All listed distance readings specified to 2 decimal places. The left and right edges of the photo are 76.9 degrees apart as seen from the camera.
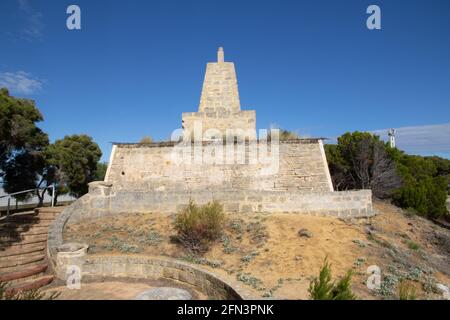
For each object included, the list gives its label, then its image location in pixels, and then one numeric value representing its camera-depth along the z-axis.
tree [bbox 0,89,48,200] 11.46
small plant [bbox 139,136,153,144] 15.58
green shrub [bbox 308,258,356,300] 4.97
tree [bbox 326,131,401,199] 18.16
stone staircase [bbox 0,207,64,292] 8.60
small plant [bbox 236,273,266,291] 7.35
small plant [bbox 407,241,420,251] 10.23
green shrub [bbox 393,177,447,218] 18.14
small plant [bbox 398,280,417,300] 7.45
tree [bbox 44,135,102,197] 20.53
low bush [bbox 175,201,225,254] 10.04
